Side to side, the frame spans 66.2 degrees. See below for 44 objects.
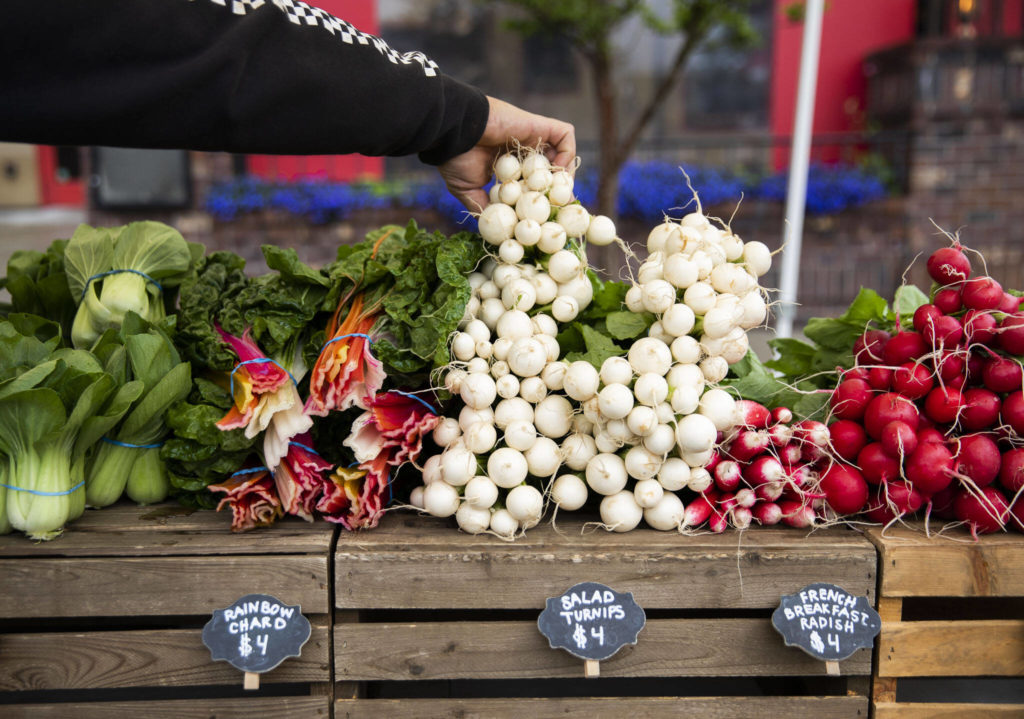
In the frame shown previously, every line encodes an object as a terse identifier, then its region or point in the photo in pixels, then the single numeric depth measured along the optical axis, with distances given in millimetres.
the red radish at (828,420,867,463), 1576
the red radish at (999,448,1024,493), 1467
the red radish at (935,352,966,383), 1534
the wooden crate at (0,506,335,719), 1448
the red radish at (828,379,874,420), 1595
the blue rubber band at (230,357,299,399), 1573
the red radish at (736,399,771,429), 1574
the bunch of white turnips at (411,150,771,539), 1487
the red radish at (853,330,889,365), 1679
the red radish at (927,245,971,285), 1608
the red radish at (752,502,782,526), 1565
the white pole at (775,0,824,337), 3787
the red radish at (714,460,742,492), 1538
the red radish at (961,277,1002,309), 1549
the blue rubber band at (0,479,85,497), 1480
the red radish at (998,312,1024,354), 1492
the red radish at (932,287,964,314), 1603
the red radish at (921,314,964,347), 1536
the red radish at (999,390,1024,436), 1470
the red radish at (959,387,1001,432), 1503
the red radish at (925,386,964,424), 1503
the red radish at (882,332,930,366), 1589
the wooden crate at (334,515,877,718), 1456
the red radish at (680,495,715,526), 1539
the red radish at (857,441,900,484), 1510
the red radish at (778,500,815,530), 1546
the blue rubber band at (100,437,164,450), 1626
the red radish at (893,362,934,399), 1541
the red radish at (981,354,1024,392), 1497
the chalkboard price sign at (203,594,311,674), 1410
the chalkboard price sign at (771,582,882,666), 1433
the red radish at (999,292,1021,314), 1558
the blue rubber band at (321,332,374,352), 1559
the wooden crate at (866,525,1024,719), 1462
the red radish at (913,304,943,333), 1561
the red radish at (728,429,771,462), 1538
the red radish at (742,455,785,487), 1508
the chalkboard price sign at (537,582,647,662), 1419
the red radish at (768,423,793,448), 1544
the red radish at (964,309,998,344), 1521
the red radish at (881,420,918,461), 1469
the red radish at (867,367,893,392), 1602
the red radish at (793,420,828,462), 1542
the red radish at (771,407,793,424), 1579
